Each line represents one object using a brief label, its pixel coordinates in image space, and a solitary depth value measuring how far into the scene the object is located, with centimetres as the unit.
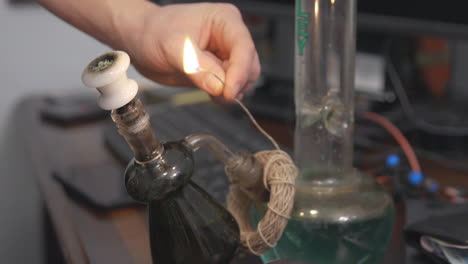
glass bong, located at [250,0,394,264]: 79
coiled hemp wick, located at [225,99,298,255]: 77
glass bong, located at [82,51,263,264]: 71
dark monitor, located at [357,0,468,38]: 103
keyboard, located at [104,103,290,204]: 100
